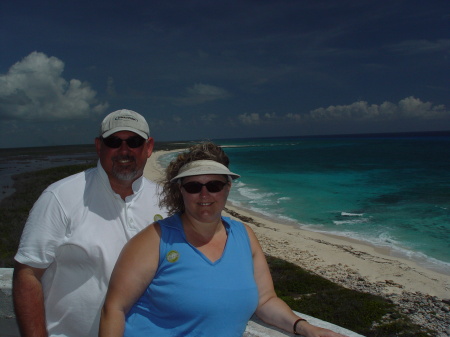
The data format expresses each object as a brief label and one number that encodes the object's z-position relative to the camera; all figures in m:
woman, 2.07
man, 2.26
